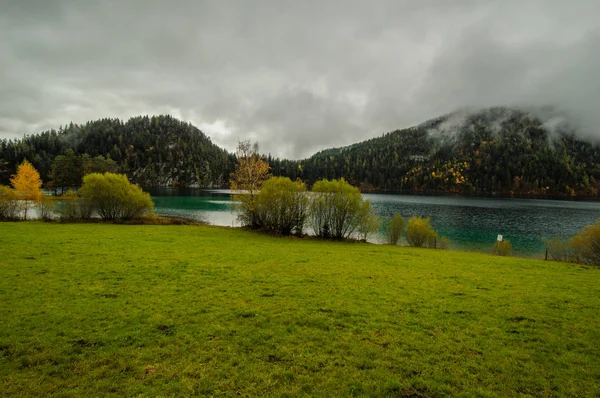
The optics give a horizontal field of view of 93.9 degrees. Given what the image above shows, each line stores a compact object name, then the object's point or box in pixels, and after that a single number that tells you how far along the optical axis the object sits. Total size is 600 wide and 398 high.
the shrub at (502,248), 41.17
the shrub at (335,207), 40.25
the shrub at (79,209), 47.59
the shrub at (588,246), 34.31
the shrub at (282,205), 39.91
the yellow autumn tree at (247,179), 44.38
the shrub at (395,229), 44.59
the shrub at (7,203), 45.25
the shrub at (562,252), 36.94
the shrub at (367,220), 40.56
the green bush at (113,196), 47.38
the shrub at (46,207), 50.65
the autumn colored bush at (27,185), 57.94
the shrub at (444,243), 42.90
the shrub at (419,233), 42.25
